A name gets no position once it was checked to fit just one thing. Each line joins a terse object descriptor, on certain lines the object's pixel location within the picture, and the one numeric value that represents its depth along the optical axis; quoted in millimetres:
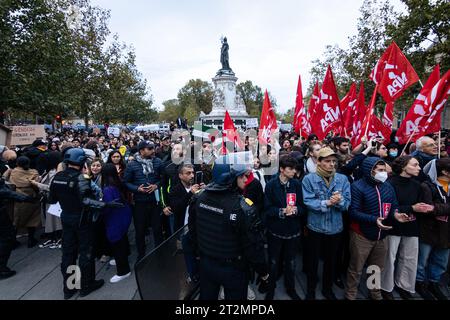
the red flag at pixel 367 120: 5467
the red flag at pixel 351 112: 7141
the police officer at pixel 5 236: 4022
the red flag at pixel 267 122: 6866
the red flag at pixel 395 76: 5355
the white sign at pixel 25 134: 9086
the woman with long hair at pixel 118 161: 4844
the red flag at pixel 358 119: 6129
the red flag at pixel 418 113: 4855
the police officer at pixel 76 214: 3465
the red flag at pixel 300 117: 7660
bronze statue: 32625
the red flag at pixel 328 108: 6156
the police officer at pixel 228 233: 2283
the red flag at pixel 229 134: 5949
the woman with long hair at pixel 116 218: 3863
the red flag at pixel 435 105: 4586
